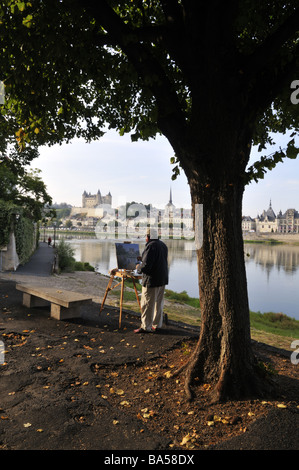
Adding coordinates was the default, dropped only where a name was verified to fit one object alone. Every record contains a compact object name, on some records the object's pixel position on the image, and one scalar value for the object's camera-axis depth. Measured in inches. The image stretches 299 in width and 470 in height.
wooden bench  269.0
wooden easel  279.5
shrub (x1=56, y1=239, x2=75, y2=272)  906.1
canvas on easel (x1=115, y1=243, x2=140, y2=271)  291.3
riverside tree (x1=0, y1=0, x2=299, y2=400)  154.0
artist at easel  252.1
